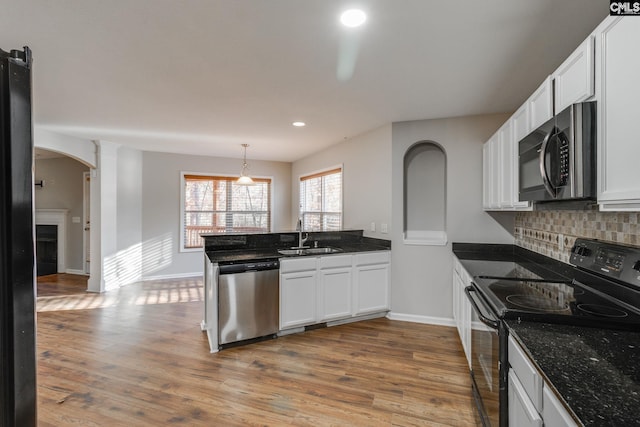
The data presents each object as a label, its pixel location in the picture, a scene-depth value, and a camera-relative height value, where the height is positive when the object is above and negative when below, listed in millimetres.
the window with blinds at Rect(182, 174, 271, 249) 6453 +111
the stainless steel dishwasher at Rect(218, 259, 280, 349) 3064 -917
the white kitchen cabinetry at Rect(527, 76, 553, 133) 1794 +664
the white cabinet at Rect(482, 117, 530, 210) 2432 +361
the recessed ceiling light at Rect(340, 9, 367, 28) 1753 +1126
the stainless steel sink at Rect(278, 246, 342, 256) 3604 -487
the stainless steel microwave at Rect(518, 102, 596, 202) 1333 +273
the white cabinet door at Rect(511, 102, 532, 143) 2153 +650
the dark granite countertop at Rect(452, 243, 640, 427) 776 -490
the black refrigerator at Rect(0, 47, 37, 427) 742 -84
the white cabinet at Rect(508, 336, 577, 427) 938 -648
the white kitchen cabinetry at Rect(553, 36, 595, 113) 1367 +652
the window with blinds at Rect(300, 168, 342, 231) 5383 +211
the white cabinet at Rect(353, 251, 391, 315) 3801 -872
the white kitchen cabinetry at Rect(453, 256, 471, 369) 2457 -850
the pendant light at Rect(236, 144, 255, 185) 5540 +595
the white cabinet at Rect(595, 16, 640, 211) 1110 +377
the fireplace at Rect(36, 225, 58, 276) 6777 -813
